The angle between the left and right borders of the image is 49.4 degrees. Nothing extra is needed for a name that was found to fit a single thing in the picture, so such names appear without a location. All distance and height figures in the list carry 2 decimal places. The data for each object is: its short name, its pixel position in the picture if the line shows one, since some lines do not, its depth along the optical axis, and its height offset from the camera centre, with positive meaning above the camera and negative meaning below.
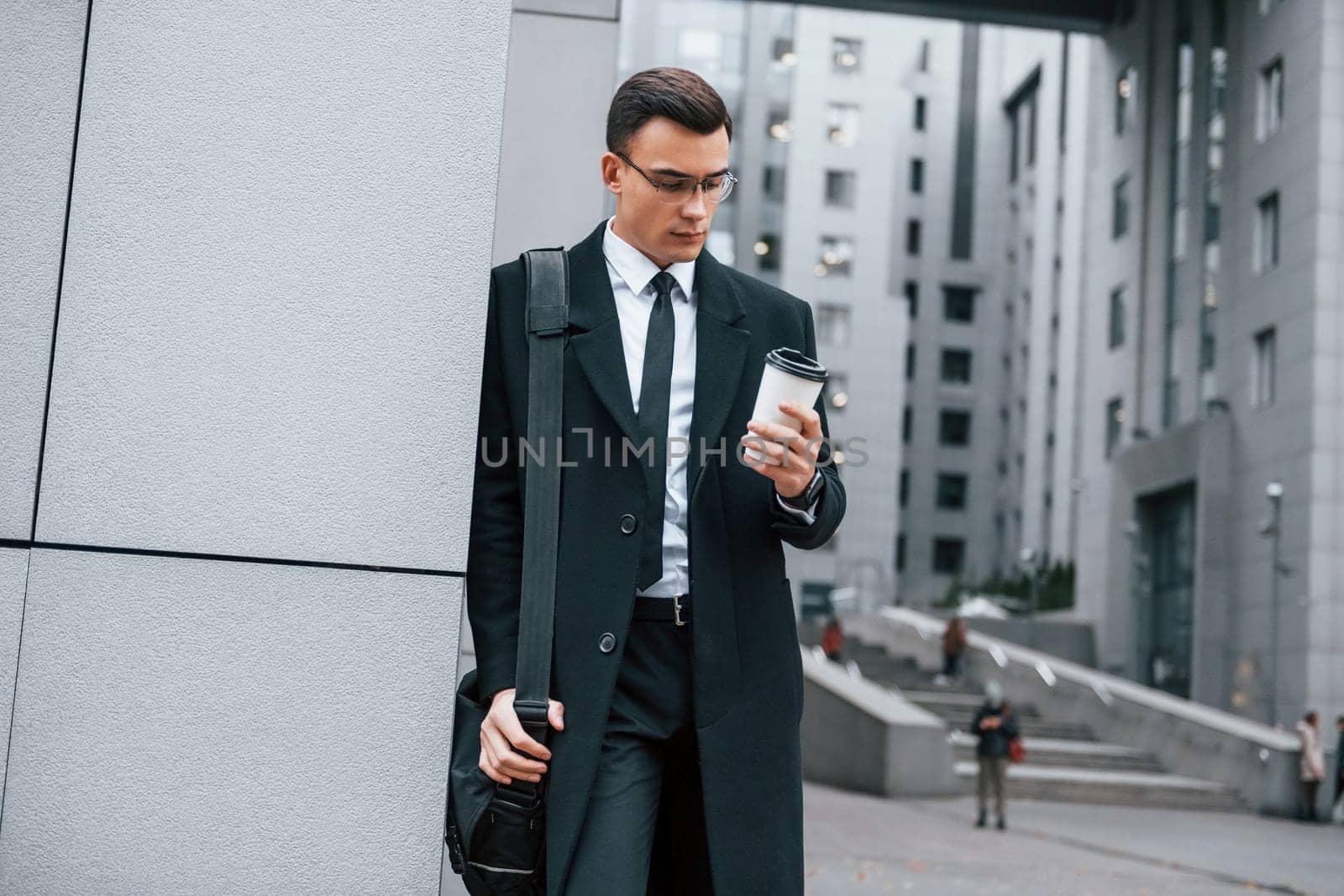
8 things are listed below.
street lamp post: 24.48 +0.81
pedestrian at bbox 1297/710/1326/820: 19.00 -1.98
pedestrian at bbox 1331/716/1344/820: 19.16 -2.03
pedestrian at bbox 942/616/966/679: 24.77 -0.82
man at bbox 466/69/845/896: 2.64 +0.01
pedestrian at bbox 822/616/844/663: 26.11 -0.96
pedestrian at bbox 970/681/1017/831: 14.05 -1.46
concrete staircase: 18.03 -2.14
